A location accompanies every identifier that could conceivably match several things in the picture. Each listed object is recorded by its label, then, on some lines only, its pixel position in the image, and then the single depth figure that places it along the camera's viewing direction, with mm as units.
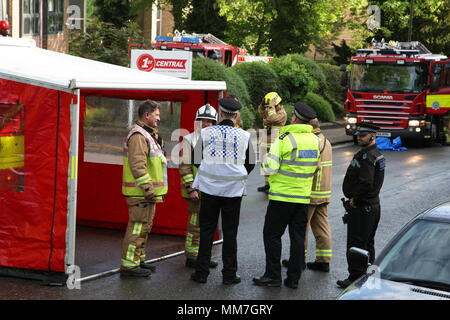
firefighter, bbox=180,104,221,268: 15367
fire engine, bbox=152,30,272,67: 45430
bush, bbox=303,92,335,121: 50633
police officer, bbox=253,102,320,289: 14252
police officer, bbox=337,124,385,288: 14595
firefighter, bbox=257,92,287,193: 23959
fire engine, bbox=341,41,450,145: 41713
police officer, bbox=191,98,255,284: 14467
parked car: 10028
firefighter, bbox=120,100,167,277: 14502
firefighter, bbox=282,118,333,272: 15796
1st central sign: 27890
